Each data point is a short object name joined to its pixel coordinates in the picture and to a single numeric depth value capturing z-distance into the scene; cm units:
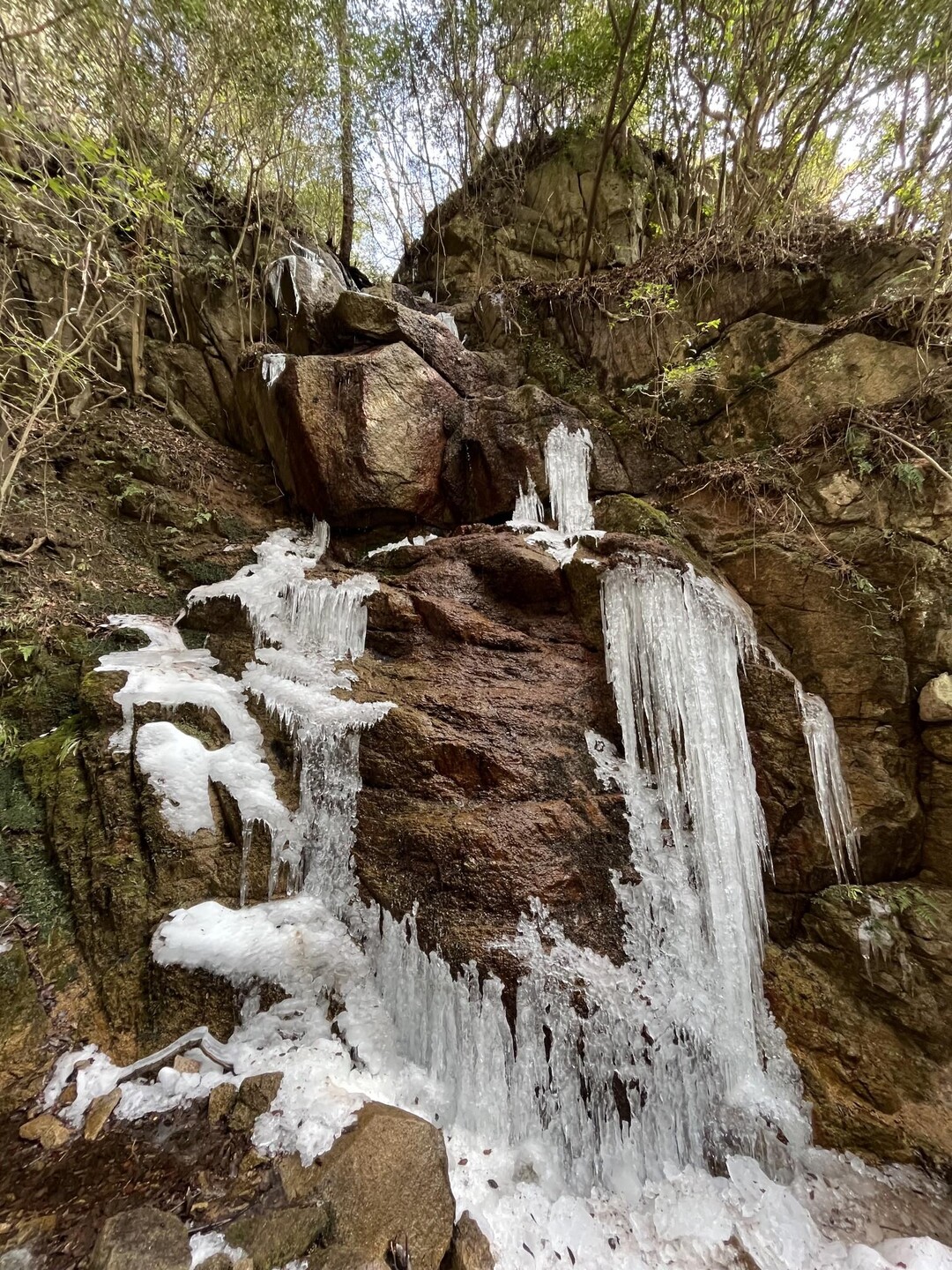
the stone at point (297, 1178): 252
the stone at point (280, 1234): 226
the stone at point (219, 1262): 219
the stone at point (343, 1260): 225
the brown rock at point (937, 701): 427
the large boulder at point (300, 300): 853
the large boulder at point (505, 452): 694
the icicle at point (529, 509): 672
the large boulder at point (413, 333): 765
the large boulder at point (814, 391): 569
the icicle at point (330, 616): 509
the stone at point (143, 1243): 213
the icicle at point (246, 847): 374
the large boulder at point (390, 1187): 242
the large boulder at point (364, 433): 677
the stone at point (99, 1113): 269
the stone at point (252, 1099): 282
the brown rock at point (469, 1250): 251
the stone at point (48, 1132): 263
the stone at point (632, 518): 570
